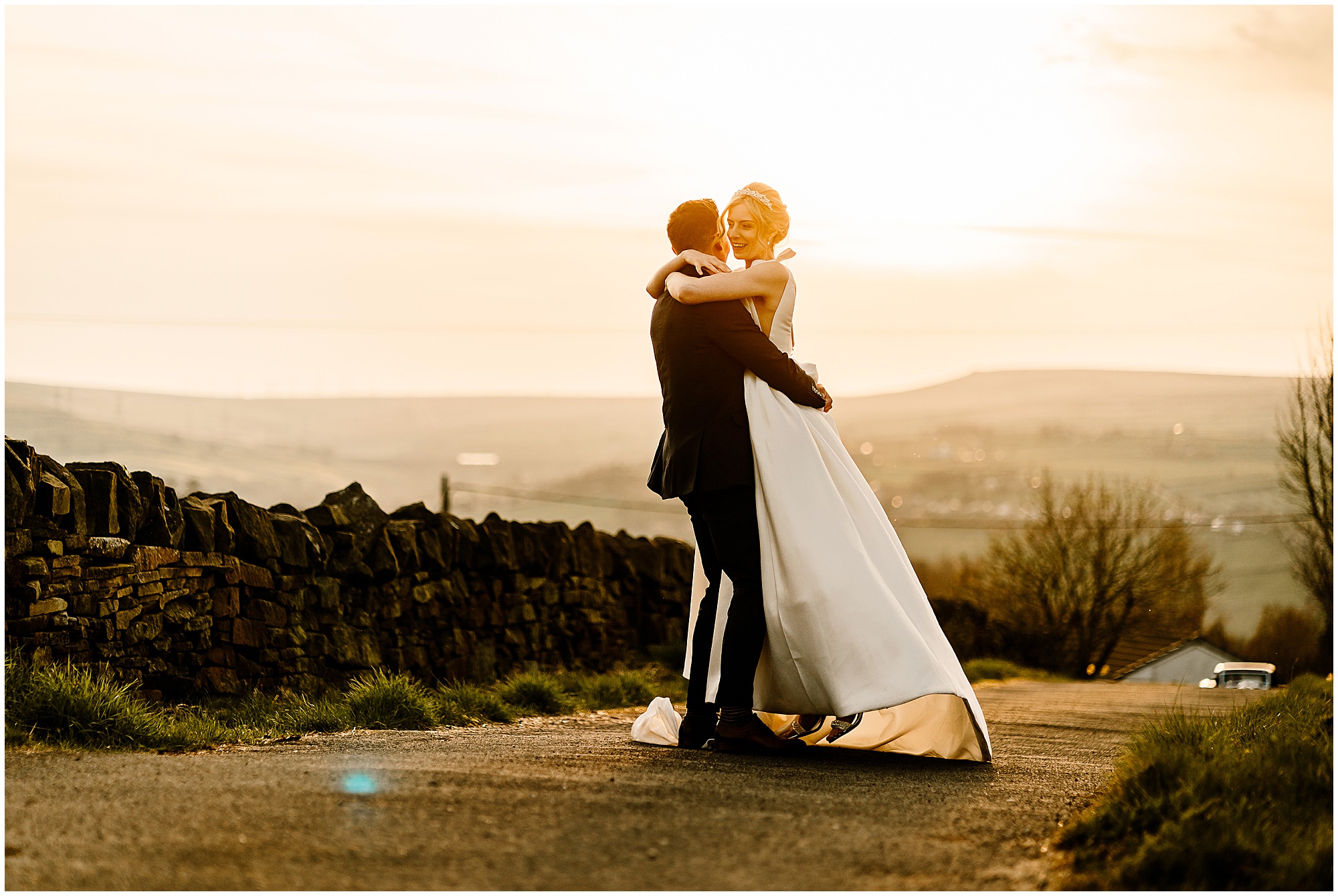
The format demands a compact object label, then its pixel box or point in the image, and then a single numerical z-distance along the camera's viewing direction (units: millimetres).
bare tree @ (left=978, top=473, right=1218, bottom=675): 36375
